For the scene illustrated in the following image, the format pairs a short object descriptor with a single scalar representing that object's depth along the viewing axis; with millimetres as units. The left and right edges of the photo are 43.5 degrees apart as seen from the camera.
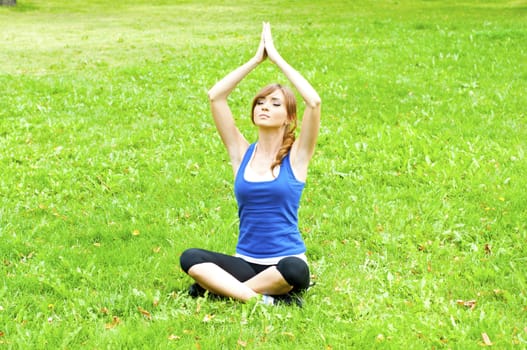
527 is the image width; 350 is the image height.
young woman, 5441
